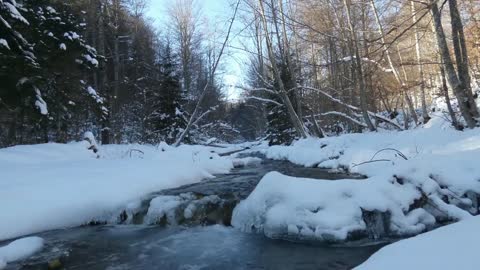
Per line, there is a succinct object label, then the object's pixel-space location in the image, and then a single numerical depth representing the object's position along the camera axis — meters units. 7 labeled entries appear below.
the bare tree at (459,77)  8.38
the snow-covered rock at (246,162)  13.15
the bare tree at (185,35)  31.31
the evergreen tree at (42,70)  10.07
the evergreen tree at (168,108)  22.69
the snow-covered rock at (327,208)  4.99
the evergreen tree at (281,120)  22.12
